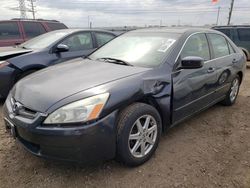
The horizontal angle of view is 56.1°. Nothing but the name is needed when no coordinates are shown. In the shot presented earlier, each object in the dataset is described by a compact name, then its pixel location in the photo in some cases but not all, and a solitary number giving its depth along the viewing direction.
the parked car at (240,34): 9.83
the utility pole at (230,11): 25.55
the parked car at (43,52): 4.43
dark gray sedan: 2.12
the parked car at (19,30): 7.38
